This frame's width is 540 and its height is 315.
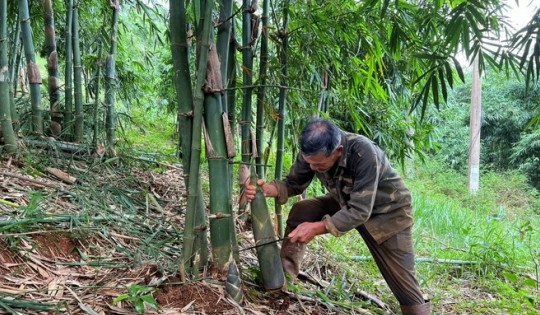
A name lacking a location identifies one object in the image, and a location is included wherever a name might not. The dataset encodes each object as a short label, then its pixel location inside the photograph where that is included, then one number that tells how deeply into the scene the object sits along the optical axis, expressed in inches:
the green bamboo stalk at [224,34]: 71.9
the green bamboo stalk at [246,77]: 84.6
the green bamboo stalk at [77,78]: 119.8
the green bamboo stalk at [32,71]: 104.3
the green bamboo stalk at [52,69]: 118.5
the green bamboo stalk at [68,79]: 118.8
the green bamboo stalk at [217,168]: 67.8
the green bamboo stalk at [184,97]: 68.3
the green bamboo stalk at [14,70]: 108.3
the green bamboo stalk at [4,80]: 100.3
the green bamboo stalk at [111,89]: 123.6
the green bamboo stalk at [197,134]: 65.0
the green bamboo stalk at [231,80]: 82.4
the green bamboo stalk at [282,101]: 97.4
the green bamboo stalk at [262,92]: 90.2
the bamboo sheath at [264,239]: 78.1
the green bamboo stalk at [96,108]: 123.8
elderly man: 81.7
